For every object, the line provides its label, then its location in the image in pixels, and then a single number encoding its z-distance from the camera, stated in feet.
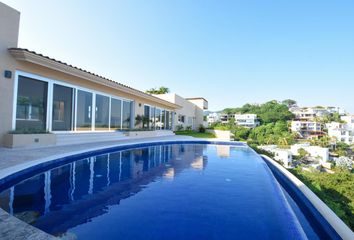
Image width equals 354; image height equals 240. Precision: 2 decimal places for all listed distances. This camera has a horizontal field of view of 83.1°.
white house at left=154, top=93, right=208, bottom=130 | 76.56
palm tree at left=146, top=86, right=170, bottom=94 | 116.98
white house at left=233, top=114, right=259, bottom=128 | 318.86
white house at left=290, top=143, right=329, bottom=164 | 175.50
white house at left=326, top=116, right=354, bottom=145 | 260.62
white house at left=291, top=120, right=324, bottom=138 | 290.56
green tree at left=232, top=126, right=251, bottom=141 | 227.83
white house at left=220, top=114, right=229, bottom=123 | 382.01
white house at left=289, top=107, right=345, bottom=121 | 333.42
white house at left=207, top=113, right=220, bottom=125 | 394.54
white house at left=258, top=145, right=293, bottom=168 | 136.67
